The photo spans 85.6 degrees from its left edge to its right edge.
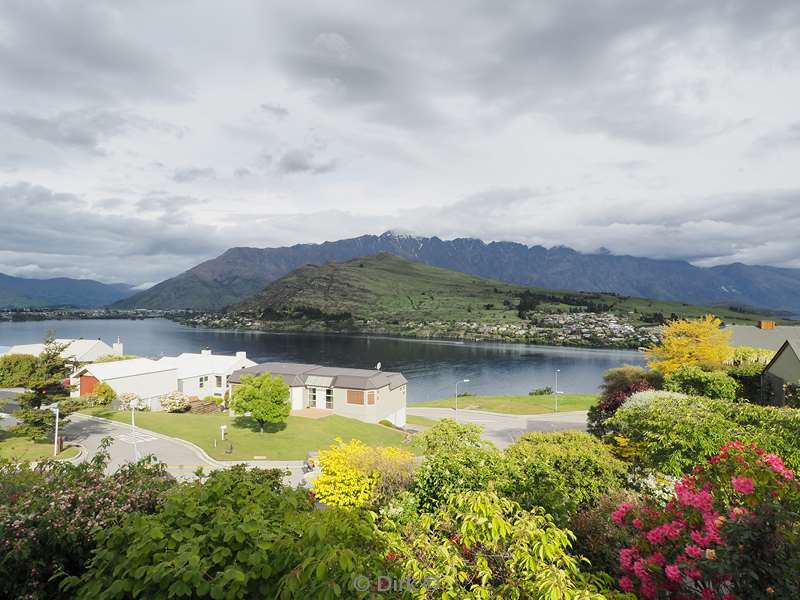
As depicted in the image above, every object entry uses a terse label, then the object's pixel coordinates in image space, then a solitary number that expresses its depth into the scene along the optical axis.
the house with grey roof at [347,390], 56.78
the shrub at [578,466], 17.09
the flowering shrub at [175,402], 57.75
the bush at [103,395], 52.19
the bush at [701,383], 34.19
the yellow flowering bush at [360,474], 20.64
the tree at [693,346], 42.31
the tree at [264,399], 44.41
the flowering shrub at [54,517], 7.23
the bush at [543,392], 95.85
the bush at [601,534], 10.19
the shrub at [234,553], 4.95
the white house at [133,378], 56.28
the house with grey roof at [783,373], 31.95
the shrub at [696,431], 17.97
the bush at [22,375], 35.22
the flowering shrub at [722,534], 6.25
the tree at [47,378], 35.91
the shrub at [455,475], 16.75
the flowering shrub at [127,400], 54.88
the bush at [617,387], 38.66
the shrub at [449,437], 25.02
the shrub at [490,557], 6.00
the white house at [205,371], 66.31
